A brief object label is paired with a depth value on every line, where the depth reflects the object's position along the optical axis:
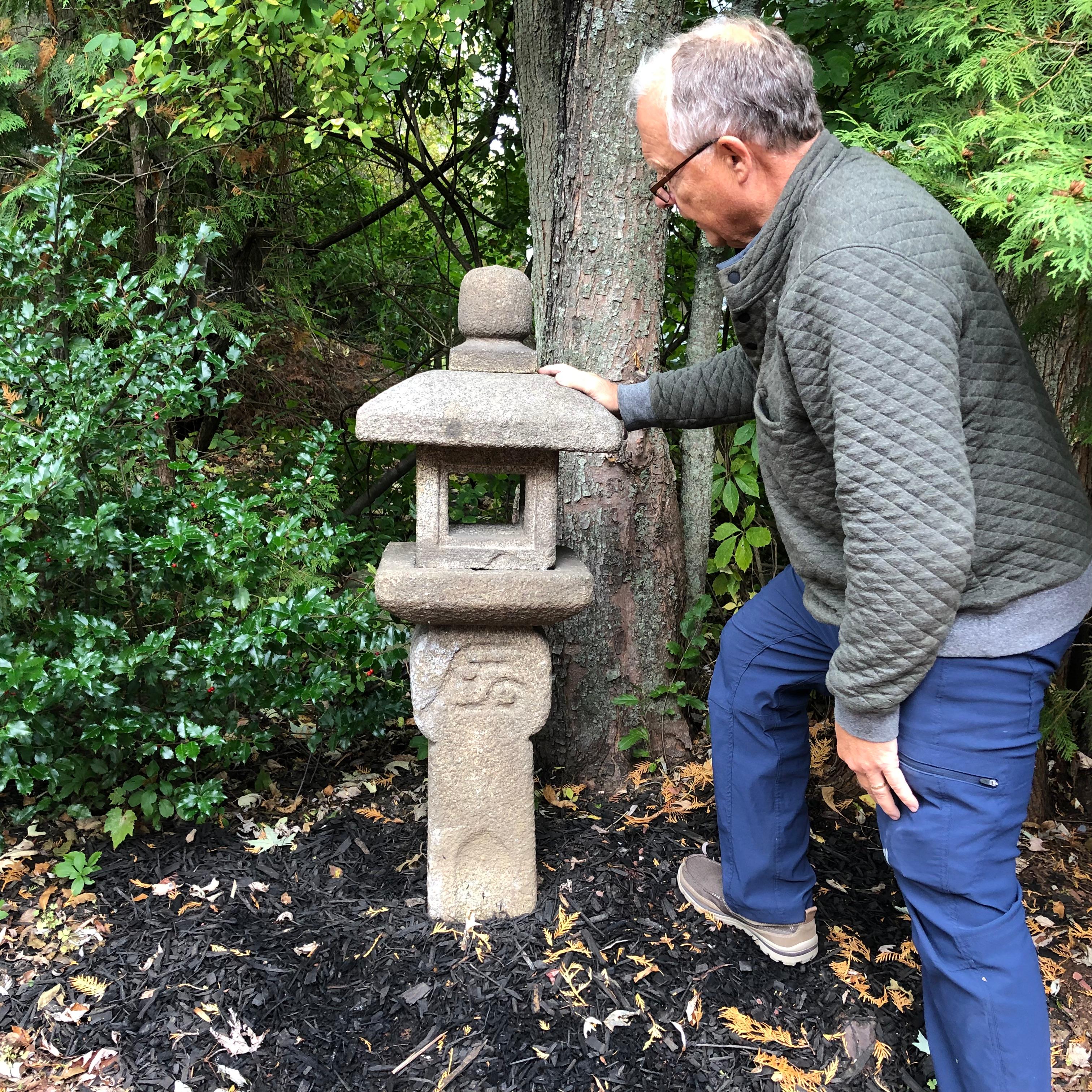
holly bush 2.40
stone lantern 2.08
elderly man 1.50
